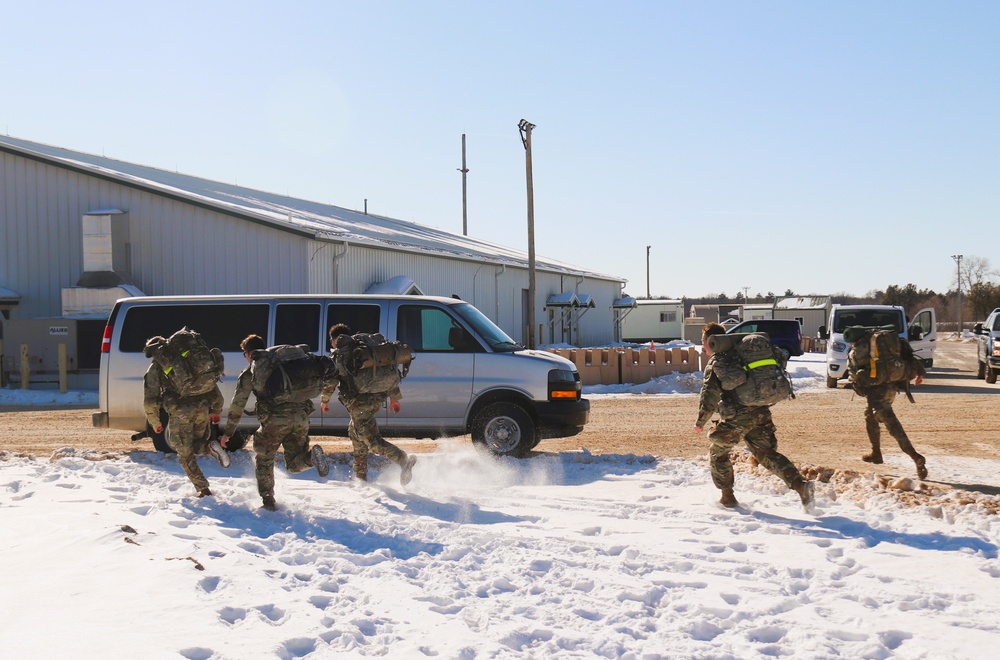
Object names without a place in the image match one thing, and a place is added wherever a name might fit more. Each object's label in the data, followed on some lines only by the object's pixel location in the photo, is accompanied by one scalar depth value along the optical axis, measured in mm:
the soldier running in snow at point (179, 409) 8430
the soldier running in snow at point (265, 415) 7926
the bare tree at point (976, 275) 92956
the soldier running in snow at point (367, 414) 8703
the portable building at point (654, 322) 57375
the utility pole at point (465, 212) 57781
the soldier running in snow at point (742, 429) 7641
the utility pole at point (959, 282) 75625
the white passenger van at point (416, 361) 10398
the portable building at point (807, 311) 45812
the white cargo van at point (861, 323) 20703
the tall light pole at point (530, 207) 28062
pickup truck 22116
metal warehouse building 22797
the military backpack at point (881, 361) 9641
